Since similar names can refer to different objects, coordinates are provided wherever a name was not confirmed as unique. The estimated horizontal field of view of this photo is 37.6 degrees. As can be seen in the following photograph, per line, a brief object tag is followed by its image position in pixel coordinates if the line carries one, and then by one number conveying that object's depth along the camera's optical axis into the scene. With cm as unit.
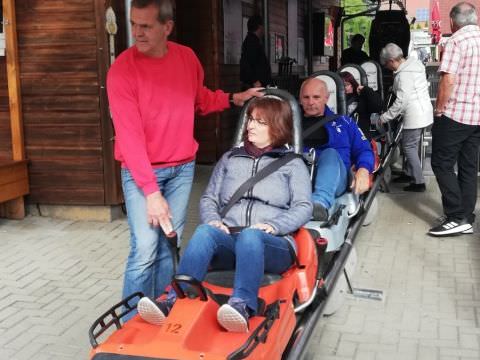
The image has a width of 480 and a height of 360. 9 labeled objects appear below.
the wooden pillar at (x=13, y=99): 670
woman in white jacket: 805
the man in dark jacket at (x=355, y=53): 1306
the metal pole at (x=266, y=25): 891
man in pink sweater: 343
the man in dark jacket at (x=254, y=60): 968
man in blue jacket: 481
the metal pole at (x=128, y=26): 391
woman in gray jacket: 312
